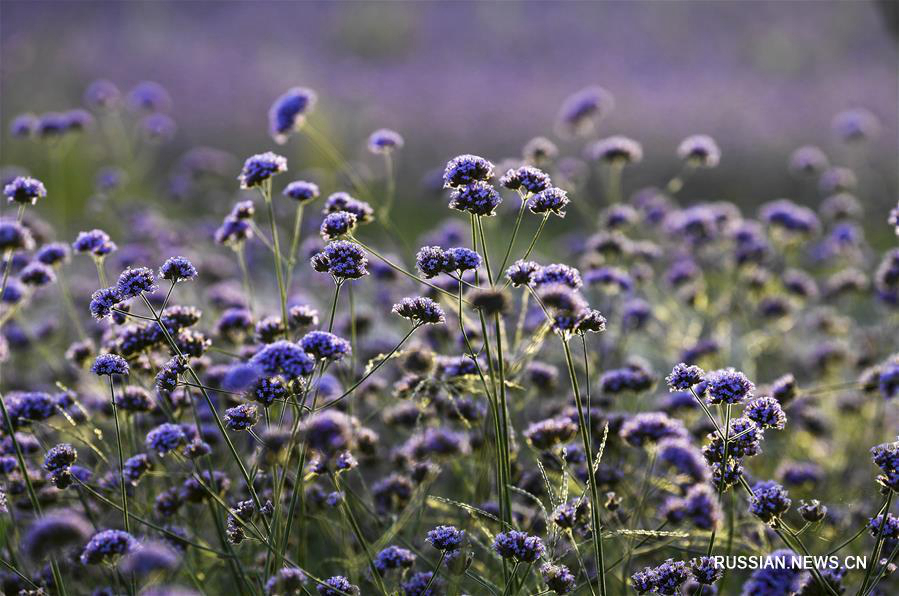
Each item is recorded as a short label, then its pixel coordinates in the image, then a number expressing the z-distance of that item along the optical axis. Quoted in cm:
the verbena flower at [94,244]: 654
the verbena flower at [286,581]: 458
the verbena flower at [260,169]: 621
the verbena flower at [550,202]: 559
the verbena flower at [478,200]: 546
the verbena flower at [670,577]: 489
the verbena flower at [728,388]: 498
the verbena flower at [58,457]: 540
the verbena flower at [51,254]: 718
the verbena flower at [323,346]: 482
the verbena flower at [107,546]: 448
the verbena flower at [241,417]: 516
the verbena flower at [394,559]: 557
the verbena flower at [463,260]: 537
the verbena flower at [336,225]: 578
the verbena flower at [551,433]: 607
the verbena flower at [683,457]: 582
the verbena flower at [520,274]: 518
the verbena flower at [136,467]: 571
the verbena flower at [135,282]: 537
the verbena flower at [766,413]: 513
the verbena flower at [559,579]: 486
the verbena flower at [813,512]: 535
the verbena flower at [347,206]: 668
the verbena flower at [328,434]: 457
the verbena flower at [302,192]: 664
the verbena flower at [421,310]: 561
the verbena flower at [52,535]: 395
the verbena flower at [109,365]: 536
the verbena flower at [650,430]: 633
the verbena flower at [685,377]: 516
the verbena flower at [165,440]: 503
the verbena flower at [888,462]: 477
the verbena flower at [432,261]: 548
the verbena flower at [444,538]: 514
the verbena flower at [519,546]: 484
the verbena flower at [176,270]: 560
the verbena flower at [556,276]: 512
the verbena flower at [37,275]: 701
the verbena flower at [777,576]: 451
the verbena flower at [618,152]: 975
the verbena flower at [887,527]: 512
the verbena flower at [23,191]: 626
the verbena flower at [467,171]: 571
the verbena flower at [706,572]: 493
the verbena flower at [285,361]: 449
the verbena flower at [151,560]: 381
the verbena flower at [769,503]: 490
